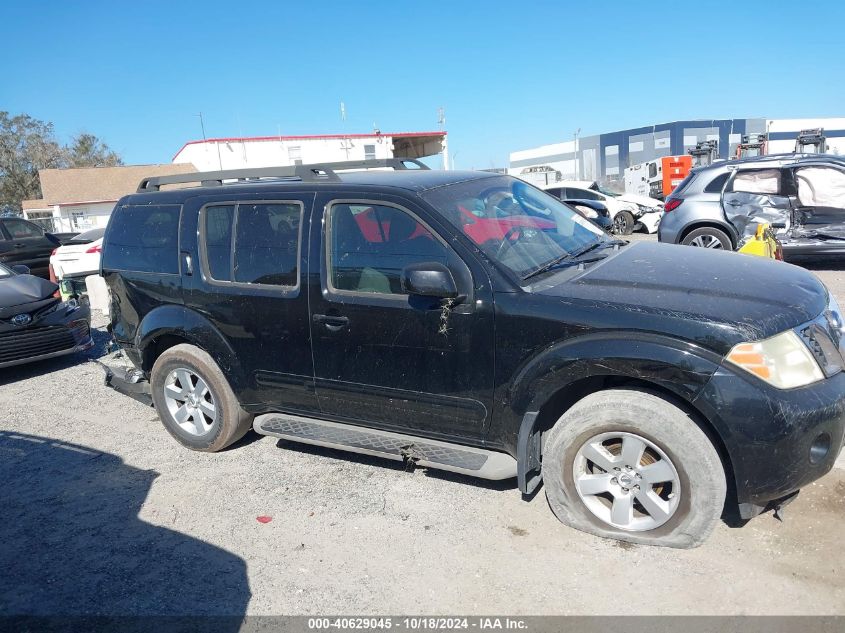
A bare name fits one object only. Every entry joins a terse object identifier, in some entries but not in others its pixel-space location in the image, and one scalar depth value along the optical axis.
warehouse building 58.66
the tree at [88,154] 59.31
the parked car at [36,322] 7.07
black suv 2.97
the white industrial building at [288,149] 36.12
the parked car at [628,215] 17.61
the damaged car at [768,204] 9.24
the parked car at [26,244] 12.50
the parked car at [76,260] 11.76
